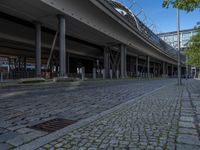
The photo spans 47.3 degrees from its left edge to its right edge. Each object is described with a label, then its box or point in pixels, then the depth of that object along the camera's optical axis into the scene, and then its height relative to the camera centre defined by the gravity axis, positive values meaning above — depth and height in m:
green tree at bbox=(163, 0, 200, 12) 8.11 +2.45
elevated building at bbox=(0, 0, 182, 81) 20.16 +5.14
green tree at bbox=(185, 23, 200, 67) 25.15 +2.86
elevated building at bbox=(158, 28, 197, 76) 100.79 +17.03
